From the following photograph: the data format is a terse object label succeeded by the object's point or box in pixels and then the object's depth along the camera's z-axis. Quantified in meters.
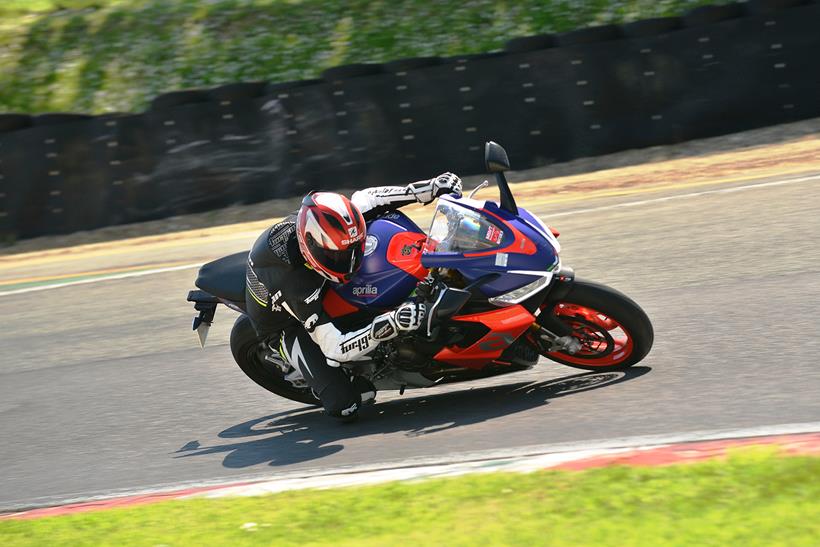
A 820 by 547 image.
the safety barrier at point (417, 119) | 26.50
